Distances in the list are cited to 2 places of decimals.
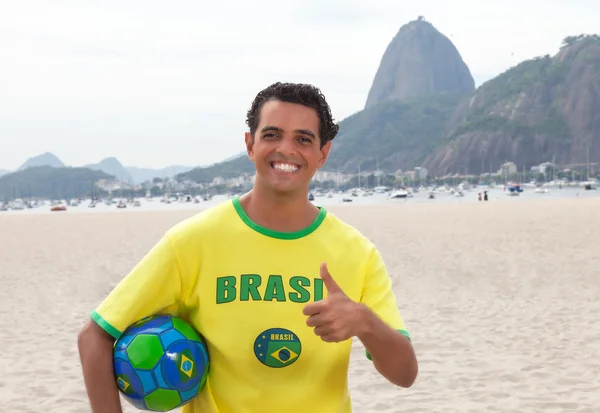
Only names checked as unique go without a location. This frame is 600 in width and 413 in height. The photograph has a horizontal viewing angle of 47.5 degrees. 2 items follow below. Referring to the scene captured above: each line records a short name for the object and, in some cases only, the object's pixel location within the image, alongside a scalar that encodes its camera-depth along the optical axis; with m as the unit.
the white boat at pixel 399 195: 124.98
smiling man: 2.44
